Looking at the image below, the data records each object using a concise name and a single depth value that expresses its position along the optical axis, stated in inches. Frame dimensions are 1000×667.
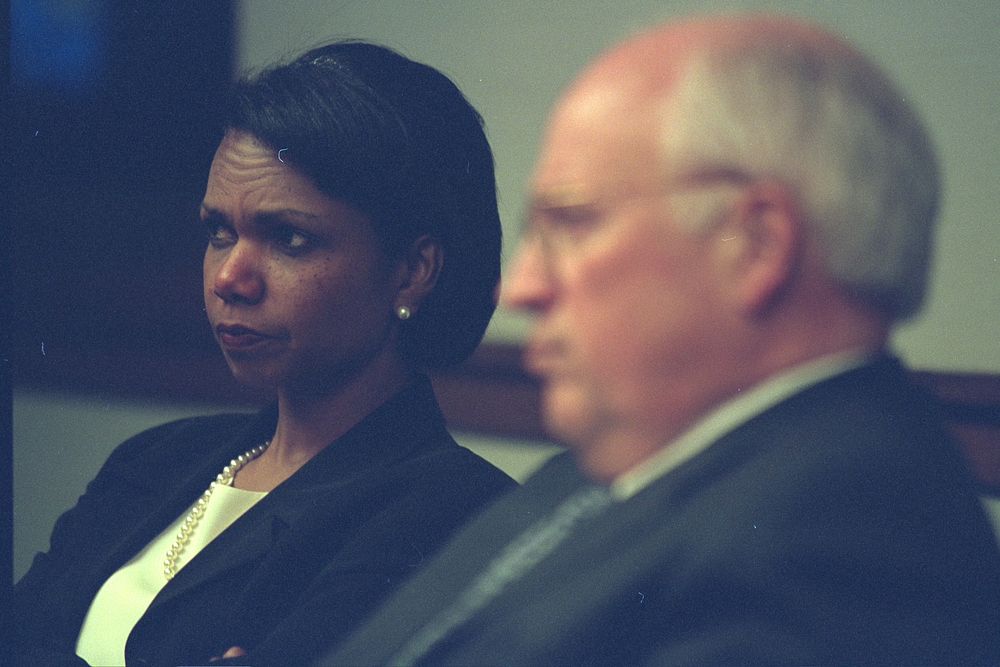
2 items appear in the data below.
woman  212.8
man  198.7
